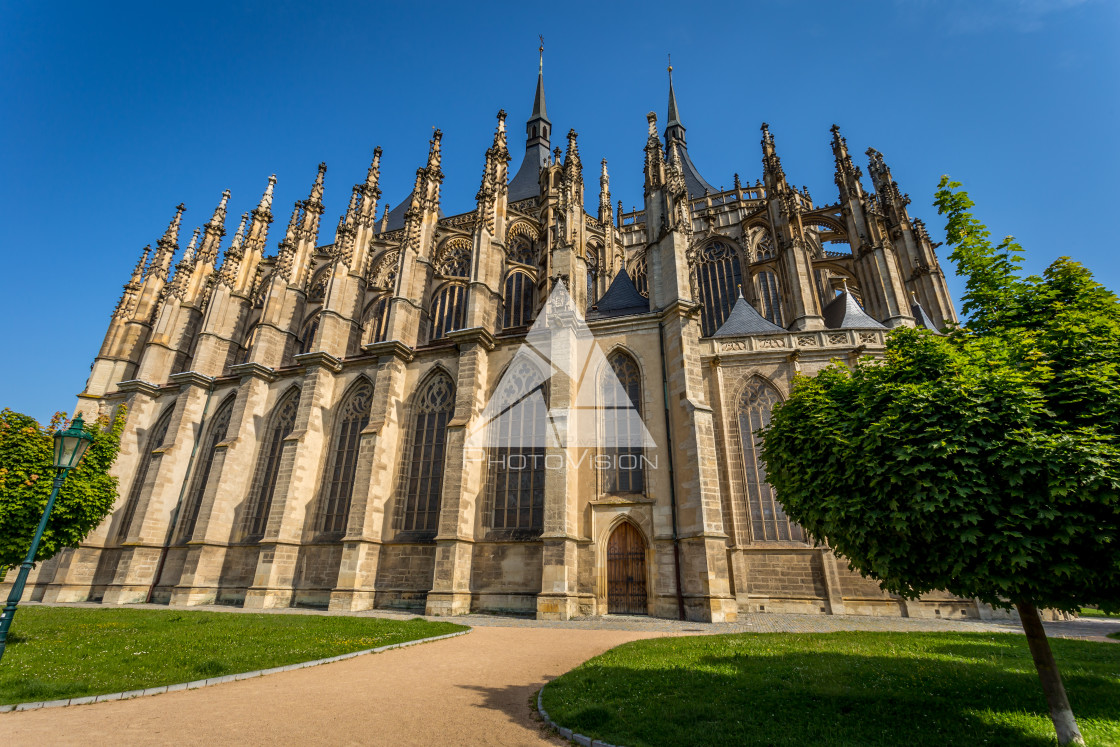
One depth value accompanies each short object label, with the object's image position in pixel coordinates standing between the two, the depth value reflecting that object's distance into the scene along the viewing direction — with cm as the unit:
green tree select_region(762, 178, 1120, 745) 429
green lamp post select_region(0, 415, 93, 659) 618
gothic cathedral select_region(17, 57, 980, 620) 1480
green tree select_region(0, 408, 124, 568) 975
